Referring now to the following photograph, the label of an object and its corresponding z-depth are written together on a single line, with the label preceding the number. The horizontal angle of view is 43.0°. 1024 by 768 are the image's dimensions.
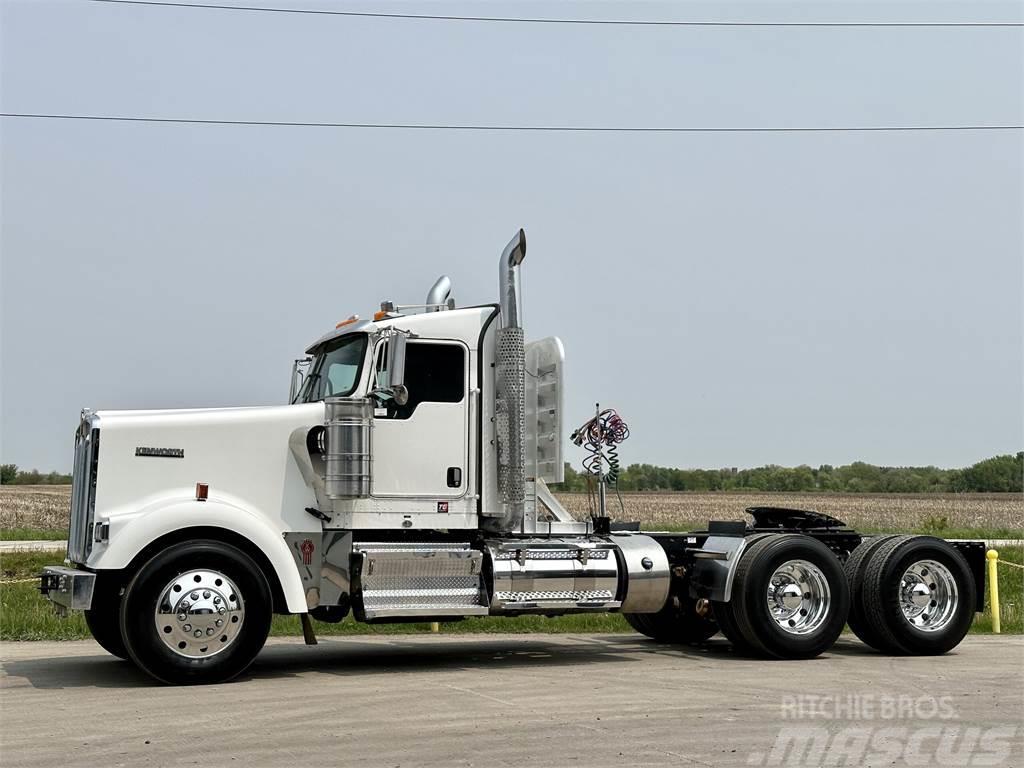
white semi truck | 10.88
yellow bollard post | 15.97
